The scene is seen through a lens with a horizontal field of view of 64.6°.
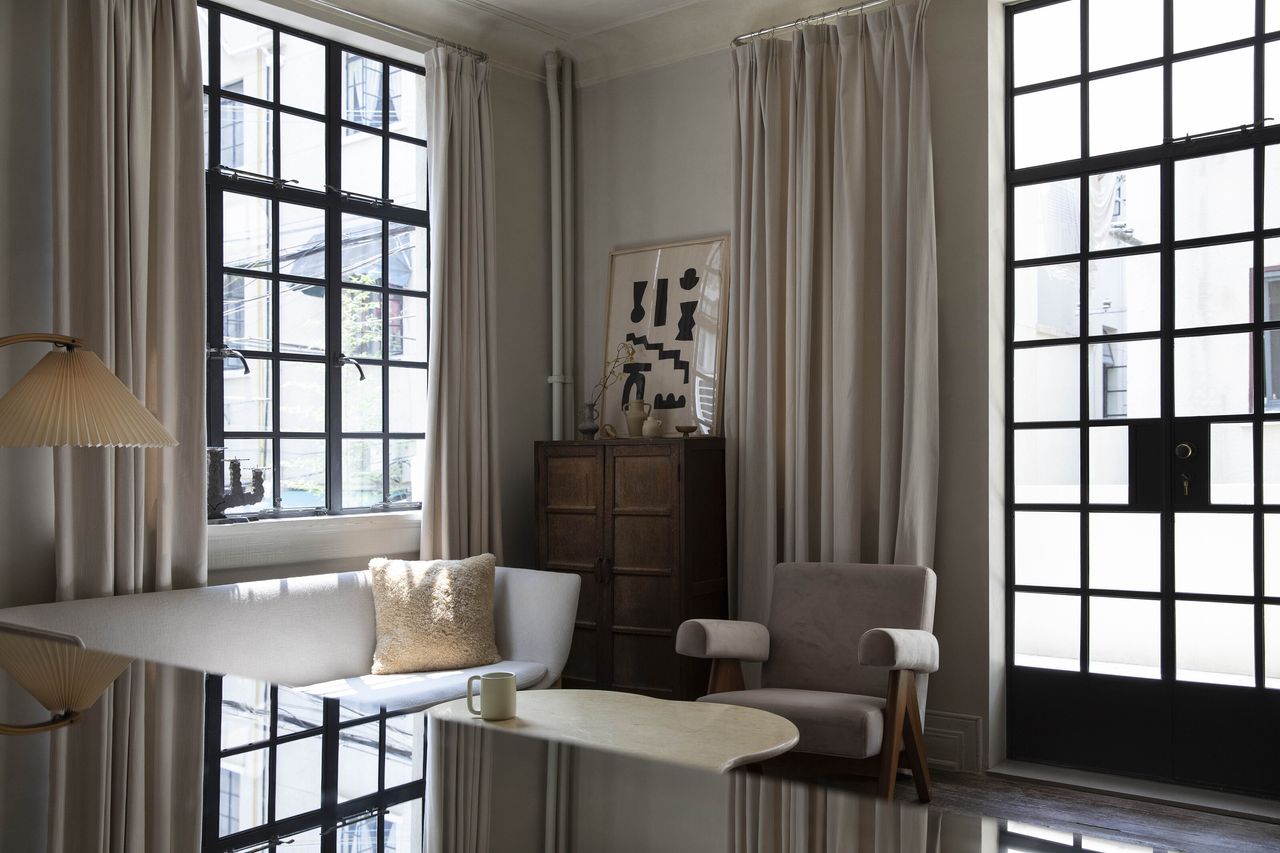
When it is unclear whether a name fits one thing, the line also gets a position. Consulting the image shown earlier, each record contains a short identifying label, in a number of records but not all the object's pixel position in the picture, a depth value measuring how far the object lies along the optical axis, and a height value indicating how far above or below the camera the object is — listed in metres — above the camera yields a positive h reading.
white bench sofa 3.46 -0.80
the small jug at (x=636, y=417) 5.06 +0.03
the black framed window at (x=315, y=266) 4.42 +0.73
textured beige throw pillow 4.21 -0.82
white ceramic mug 2.77 -0.75
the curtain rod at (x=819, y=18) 4.52 +1.86
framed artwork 5.04 +0.49
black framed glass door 3.84 +0.15
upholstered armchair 3.47 -0.90
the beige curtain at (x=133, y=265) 3.60 +0.58
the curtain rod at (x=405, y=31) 4.62 +1.90
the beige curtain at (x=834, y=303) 4.30 +0.54
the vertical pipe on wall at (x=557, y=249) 5.59 +0.97
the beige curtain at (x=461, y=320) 4.87 +0.51
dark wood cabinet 4.57 -0.61
